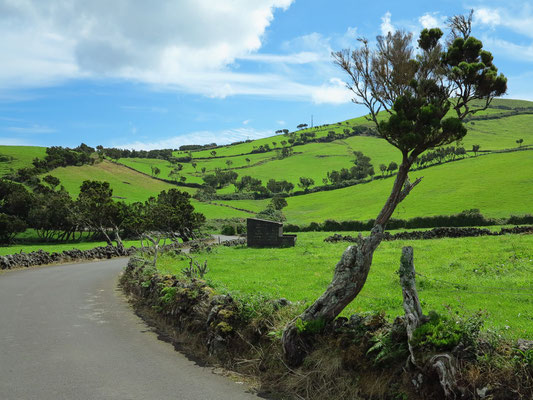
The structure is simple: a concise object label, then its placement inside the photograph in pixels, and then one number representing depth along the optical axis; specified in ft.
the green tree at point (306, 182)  501.15
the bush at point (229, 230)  269.44
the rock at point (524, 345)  19.79
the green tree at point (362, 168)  501.72
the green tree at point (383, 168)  482.24
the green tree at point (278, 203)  348.59
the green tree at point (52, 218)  228.43
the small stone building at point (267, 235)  138.00
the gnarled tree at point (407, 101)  28.45
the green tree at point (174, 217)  170.30
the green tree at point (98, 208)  167.02
